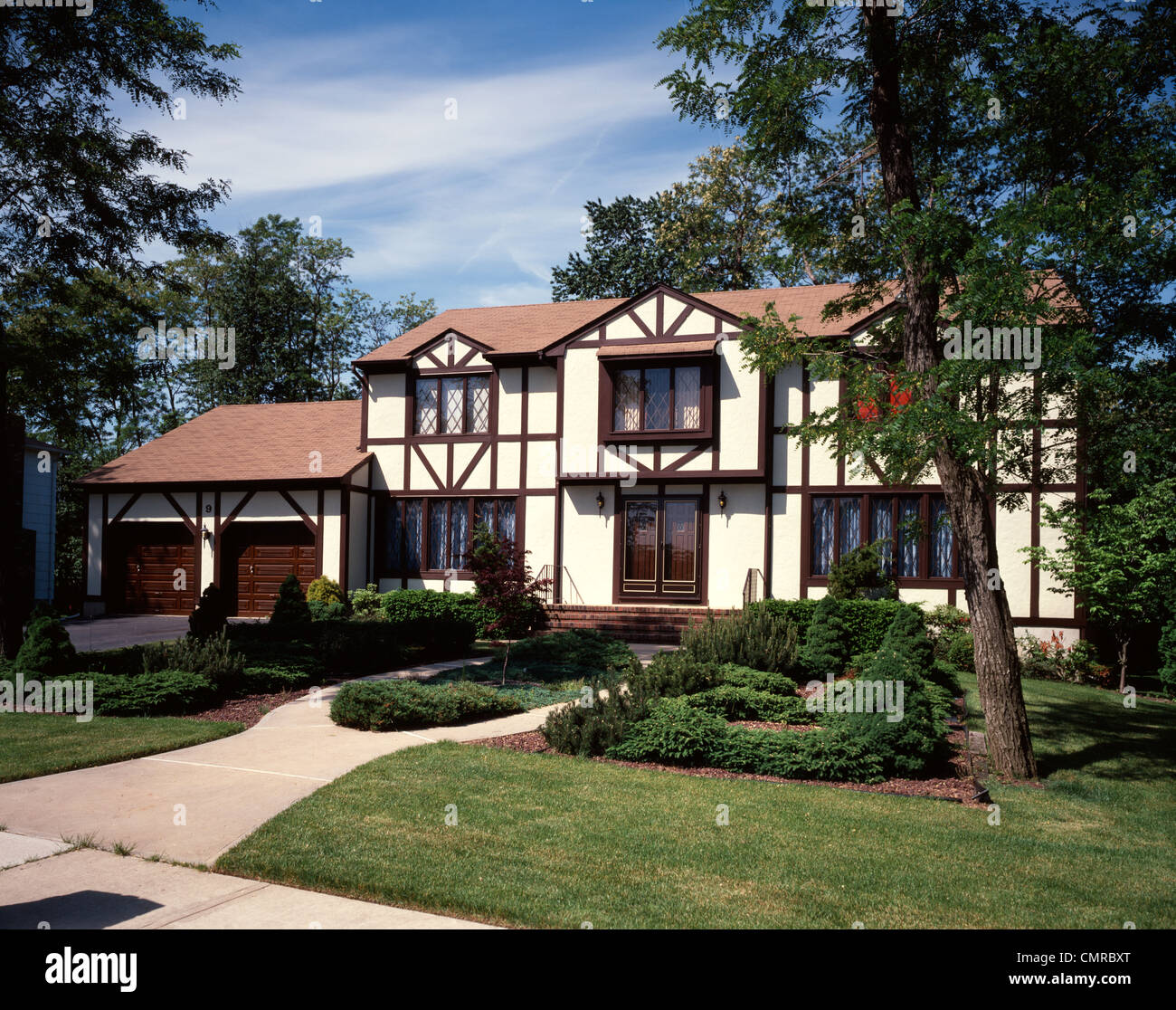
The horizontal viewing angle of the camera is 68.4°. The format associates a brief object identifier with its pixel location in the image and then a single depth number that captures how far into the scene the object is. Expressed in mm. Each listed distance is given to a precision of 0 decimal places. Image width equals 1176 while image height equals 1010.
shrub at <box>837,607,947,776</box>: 8148
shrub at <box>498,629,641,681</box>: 13383
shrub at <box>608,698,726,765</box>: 8398
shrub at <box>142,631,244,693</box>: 11125
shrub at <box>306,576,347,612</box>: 20812
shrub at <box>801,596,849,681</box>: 12789
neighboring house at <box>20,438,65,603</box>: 24844
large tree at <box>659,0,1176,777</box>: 7945
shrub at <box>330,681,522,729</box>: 9625
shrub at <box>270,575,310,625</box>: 16359
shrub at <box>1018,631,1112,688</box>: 16438
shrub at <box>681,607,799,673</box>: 12031
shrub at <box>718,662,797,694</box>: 10797
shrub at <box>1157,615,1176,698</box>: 15555
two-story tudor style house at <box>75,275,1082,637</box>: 19094
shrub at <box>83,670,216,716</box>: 10211
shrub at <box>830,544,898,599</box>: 17375
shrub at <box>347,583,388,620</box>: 20516
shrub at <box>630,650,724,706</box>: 10070
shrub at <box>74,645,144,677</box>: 11906
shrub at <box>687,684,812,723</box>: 9797
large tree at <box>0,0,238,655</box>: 12812
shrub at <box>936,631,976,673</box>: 15730
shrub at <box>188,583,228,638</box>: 13164
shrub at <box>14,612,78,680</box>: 11349
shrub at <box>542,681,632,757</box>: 8648
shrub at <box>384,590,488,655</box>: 15305
